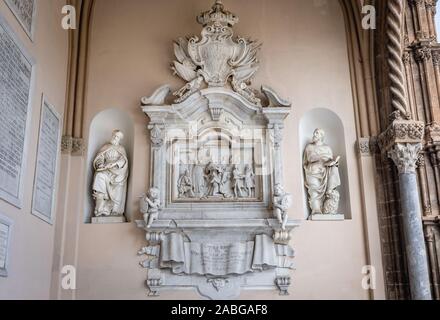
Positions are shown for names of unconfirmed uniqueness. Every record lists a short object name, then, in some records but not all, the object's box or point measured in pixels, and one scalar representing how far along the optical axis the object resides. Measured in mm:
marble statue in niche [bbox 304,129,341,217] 7547
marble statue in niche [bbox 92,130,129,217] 7543
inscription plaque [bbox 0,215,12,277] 5543
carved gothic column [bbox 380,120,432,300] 6582
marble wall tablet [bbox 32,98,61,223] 6675
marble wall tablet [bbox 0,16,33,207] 5699
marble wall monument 7125
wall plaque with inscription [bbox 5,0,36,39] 6020
